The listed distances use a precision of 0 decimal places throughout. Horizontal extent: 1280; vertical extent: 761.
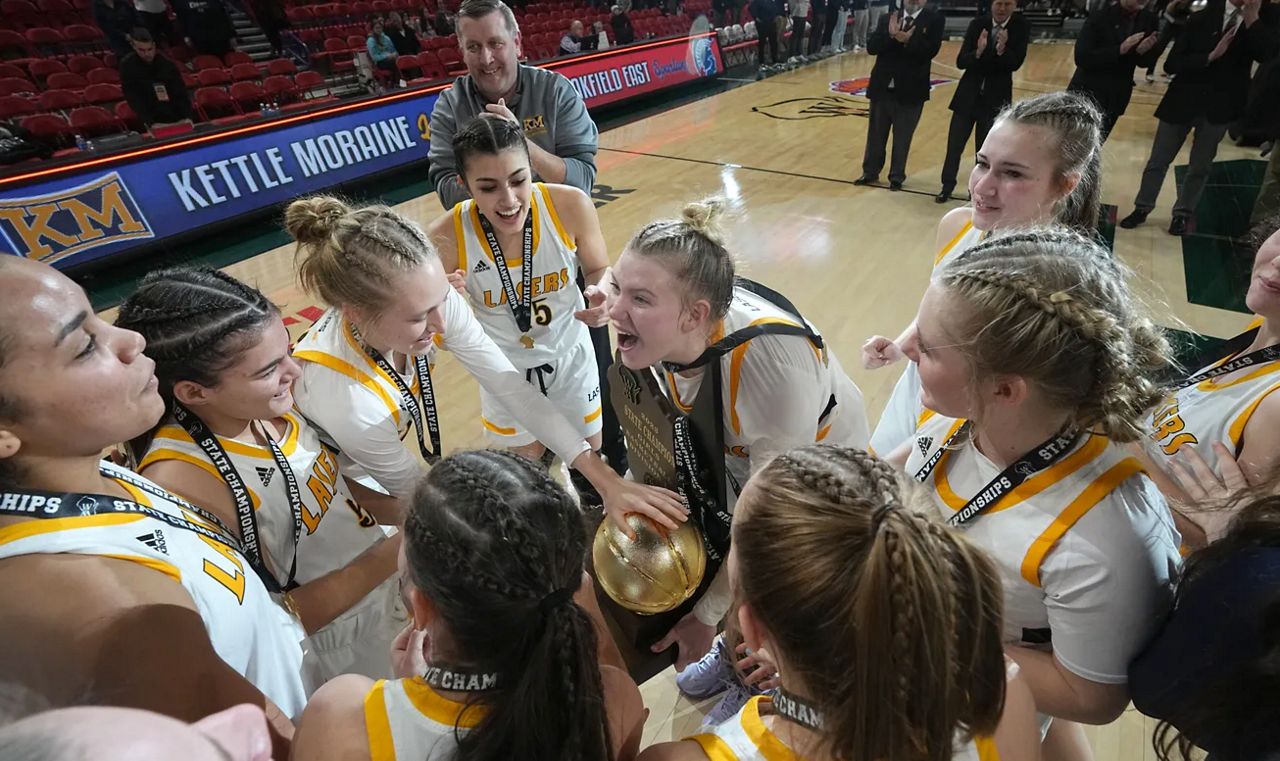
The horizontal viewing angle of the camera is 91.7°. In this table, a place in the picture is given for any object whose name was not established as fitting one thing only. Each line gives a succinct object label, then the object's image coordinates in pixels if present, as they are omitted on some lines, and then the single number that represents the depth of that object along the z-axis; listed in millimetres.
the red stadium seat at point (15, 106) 6080
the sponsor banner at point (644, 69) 9617
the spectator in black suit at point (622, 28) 12180
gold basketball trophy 1680
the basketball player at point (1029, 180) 2086
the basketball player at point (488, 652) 891
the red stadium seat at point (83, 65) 7555
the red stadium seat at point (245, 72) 7984
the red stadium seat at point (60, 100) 6516
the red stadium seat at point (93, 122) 6391
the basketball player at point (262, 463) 1342
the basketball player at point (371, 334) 1700
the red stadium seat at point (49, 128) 5859
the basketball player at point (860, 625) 767
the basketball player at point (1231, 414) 1417
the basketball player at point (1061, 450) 1076
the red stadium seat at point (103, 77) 7367
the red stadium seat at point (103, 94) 6938
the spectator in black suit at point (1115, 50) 5172
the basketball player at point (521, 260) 2305
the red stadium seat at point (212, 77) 7648
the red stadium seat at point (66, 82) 7086
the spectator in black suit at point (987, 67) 5531
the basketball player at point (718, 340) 1652
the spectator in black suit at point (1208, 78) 4652
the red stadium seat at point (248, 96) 7547
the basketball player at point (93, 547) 923
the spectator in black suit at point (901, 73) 6125
